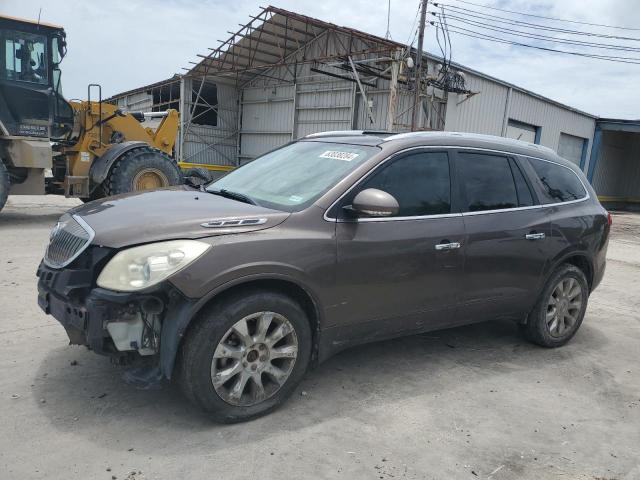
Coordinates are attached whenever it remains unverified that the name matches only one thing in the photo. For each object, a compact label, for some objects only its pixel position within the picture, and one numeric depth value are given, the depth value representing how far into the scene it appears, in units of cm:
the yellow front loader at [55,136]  905
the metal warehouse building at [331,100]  1703
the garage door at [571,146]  2397
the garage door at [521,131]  2059
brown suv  277
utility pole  1580
